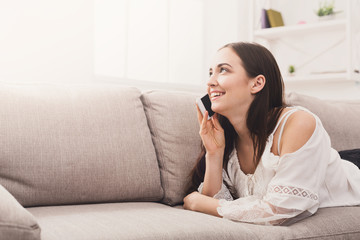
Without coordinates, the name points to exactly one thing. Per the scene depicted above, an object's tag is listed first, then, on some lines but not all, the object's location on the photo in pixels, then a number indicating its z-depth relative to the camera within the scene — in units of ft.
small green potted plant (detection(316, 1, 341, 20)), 10.80
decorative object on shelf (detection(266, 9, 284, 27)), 11.53
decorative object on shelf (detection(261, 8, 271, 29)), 11.57
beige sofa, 4.12
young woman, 4.50
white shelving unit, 10.28
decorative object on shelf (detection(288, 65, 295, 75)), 11.41
